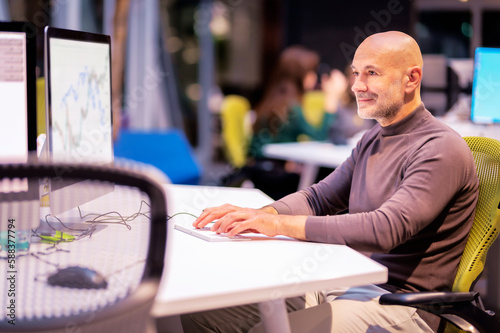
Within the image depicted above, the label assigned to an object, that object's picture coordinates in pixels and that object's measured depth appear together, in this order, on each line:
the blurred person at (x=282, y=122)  4.49
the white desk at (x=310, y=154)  3.71
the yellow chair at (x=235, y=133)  5.10
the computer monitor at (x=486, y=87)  3.23
